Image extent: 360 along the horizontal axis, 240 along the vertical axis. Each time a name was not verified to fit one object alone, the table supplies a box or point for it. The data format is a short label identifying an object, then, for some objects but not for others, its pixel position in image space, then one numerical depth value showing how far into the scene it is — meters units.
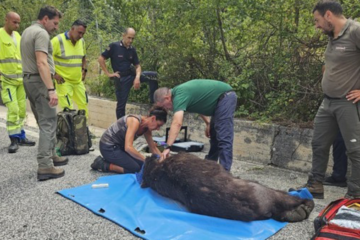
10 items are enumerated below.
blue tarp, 3.03
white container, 4.14
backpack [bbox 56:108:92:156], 5.70
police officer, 6.99
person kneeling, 4.55
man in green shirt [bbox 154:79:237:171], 4.10
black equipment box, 5.98
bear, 3.16
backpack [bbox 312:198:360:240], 2.58
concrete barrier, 5.02
